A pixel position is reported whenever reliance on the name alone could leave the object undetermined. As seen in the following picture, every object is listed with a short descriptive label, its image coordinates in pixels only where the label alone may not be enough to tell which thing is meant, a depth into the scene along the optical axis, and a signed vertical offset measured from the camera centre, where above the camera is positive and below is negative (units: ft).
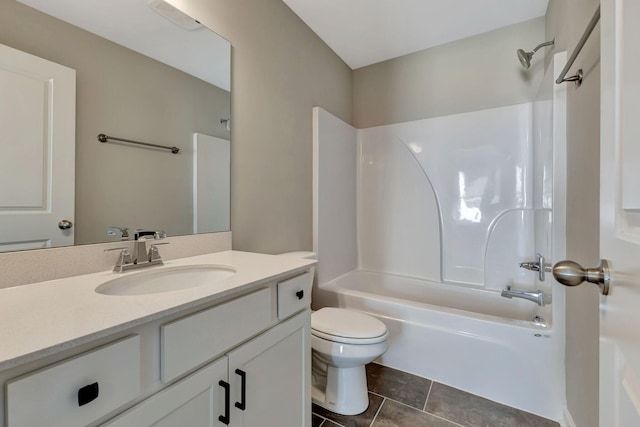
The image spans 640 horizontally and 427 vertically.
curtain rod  3.23 +2.24
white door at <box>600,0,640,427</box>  1.34 +0.03
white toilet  4.62 -2.36
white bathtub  4.90 -2.55
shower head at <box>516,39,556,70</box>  6.17 +3.56
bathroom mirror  2.87 +1.35
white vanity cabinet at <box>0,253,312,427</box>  1.59 -1.19
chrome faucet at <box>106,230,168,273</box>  3.31 -0.53
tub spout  5.67 -1.73
